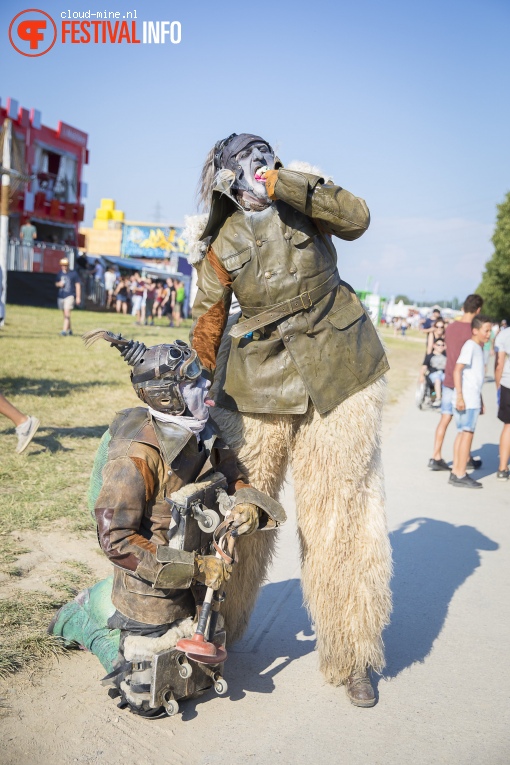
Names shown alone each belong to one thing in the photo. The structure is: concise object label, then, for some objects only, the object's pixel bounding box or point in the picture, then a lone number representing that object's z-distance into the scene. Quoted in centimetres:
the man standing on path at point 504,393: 720
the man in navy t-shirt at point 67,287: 1534
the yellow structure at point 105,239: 4228
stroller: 1172
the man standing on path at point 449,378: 754
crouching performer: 254
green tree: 3494
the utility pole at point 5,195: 1358
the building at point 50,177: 2842
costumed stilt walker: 286
